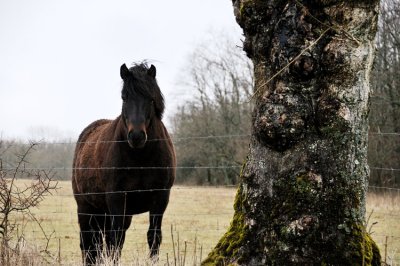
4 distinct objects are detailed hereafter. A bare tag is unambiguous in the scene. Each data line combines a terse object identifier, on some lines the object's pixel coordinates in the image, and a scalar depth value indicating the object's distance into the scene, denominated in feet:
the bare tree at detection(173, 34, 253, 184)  240.12
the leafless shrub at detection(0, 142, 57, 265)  30.78
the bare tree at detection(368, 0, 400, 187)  146.82
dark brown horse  40.61
